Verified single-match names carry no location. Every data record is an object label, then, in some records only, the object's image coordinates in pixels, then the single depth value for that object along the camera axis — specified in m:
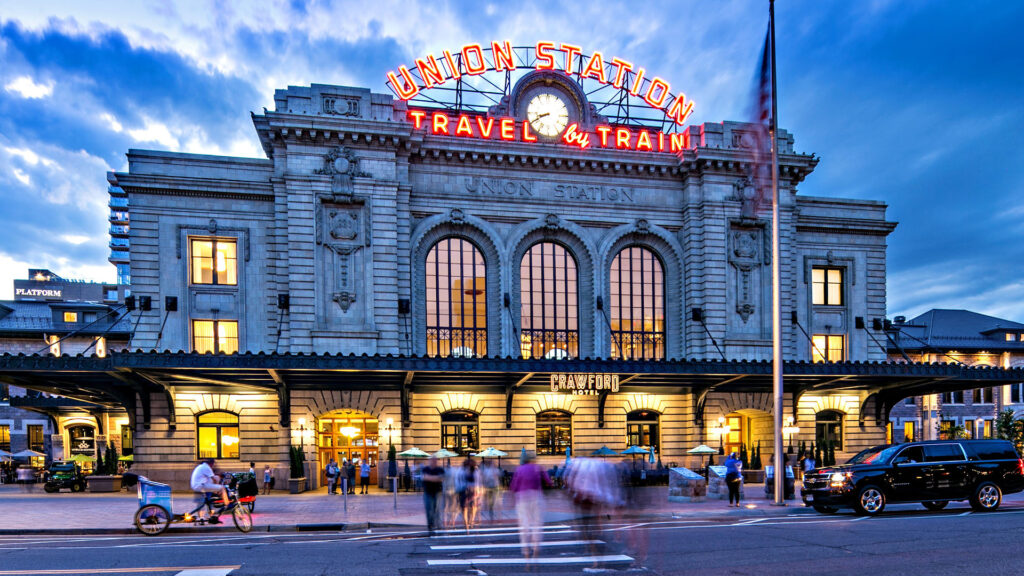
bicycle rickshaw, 16.56
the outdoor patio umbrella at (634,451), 30.82
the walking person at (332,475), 28.06
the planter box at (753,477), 31.27
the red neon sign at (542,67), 36.78
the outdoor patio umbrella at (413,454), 27.62
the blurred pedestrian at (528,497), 12.48
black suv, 18.19
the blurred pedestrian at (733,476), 21.23
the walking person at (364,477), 28.55
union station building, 31.17
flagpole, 21.33
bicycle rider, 16.97
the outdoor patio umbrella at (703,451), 31.07
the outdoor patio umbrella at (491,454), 29.39
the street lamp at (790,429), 31.94
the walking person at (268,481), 28.53
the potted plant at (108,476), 29.95
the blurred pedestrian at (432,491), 16.05
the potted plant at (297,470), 28.47
